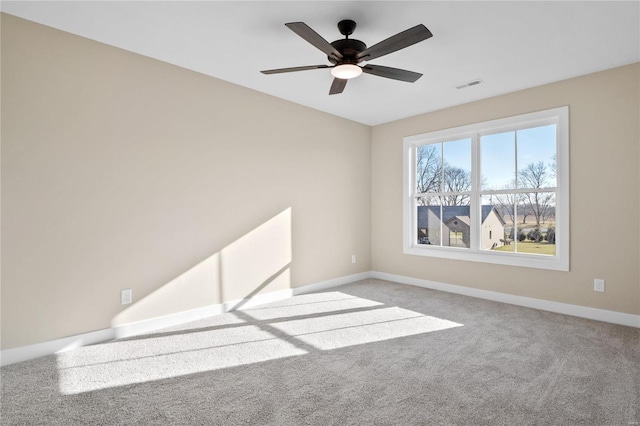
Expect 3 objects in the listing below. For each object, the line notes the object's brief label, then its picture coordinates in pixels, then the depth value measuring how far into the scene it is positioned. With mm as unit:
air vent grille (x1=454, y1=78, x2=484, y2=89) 3689
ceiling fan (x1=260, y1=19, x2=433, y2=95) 2211
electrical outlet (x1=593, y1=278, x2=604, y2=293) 3453
